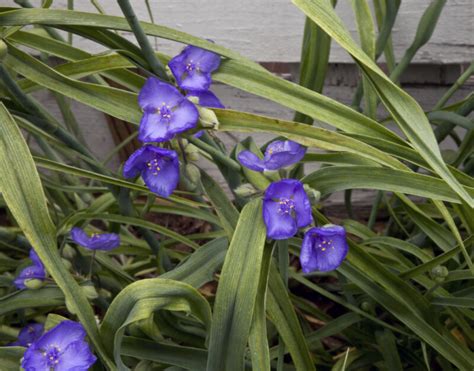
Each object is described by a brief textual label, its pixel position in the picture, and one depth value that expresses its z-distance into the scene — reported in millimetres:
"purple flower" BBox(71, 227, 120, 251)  1014
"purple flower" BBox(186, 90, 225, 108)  856
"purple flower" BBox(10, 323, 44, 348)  1136
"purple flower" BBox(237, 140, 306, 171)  802
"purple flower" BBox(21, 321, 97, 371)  835
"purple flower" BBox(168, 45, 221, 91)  833
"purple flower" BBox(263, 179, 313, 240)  777
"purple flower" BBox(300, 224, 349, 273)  813
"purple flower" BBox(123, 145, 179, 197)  765
